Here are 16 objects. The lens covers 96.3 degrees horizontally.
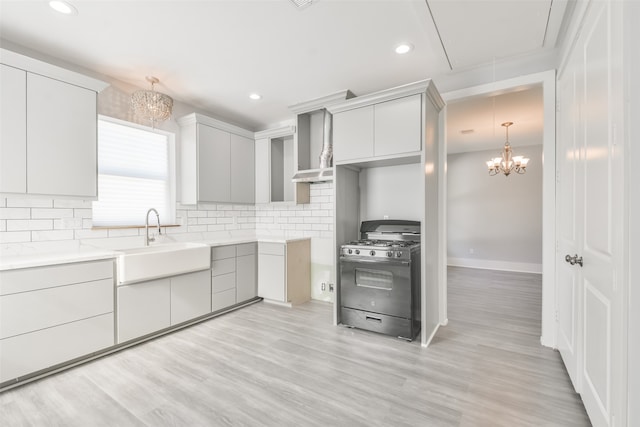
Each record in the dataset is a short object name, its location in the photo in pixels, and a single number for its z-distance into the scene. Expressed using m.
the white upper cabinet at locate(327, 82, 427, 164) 2.64
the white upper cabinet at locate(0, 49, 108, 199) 2.17
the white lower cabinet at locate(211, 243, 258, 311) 3.41
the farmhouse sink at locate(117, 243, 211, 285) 2.54
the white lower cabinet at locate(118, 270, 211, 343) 2.59
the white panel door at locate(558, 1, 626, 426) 1.18
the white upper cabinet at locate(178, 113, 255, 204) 3.60
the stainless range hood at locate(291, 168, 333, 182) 3.56
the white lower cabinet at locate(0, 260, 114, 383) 2.00
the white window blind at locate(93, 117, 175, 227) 3.04
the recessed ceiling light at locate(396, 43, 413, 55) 2.48
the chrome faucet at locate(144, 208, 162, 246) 3.16
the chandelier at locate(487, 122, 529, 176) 4.72
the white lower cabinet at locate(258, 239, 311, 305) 3.74
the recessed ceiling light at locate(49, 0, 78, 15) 1.97
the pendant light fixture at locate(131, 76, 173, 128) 2.94
